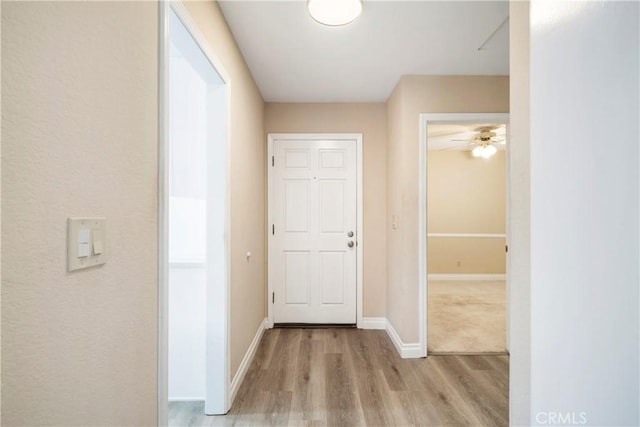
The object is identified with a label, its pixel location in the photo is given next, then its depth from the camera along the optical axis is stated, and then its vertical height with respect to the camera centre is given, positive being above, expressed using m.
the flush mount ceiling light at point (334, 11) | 1.73 +1.17
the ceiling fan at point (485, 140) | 4.66 +1.22
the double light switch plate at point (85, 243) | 0.72 -0.07
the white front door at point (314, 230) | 3.48 -0.18
